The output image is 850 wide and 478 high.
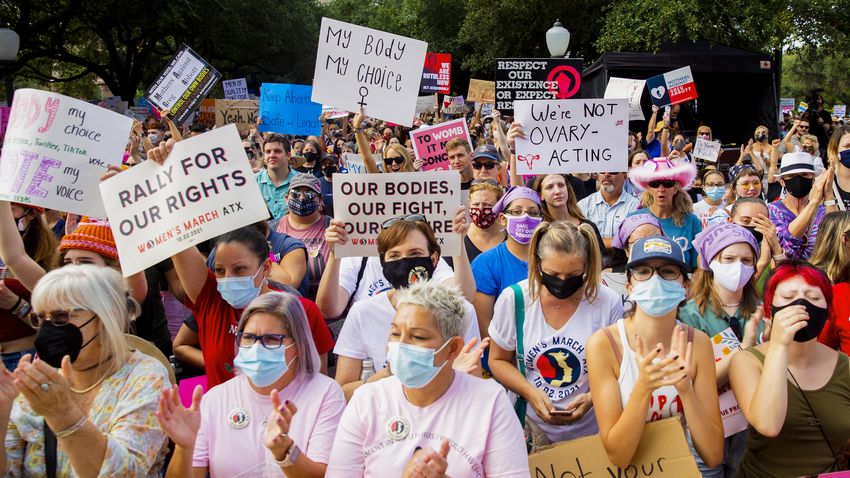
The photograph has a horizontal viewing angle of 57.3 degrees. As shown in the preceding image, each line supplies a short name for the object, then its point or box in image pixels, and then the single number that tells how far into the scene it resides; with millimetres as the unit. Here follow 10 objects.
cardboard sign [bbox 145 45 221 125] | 8977
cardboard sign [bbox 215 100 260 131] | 12938
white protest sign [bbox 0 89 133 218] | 4453
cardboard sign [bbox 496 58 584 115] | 9375
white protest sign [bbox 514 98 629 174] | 6770
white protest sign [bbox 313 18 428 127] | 6379
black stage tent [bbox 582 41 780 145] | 19969
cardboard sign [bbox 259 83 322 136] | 10219
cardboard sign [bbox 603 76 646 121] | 11750
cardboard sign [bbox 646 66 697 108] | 13023
